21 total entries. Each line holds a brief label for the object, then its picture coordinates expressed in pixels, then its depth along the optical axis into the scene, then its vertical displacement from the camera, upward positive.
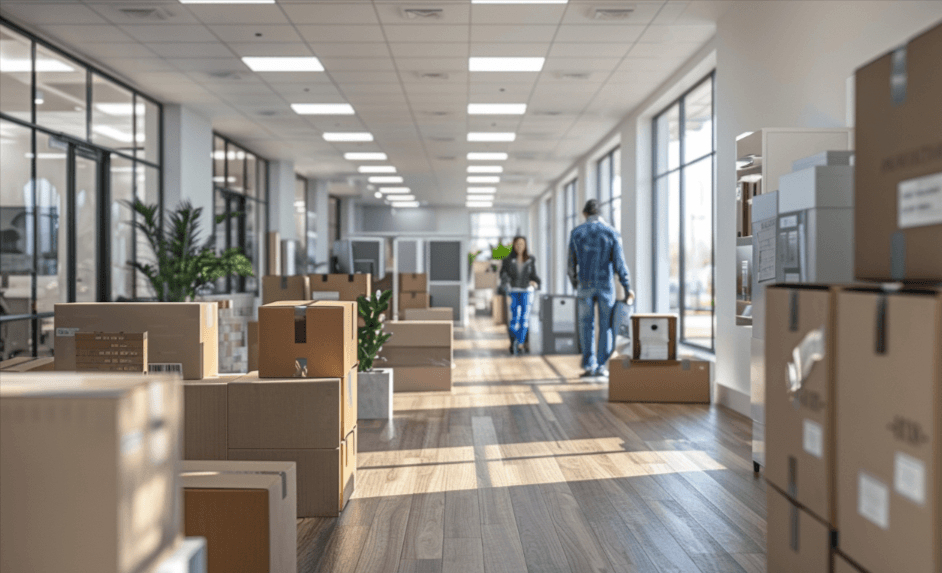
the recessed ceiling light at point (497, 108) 8.34 +1.98
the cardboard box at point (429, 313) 8.45 -0.42
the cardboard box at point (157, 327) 2.86 -0.20
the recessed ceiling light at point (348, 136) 10.07 +2.00
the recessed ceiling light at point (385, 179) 15.00 +2.07
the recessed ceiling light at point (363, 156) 11.98 +2.03
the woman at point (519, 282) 9.01 -0.05
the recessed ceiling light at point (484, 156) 12.01 +2.04
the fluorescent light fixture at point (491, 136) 10.11 +2.01
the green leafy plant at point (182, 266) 6.84 +0.11
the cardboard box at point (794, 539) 1.49 -0.57
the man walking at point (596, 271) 6.67 +0.07
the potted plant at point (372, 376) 4.90 -0.66
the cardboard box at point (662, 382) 5.56 -0.79
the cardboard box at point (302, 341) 2.90 -0.25
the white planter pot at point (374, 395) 4.89 -0.79
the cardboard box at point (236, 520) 1.96 -0.66
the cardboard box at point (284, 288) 5.92 -0.08
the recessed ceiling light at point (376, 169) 13.54 +2.06
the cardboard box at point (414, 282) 10.90 -0.06
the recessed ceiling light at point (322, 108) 8.36 +1.97
